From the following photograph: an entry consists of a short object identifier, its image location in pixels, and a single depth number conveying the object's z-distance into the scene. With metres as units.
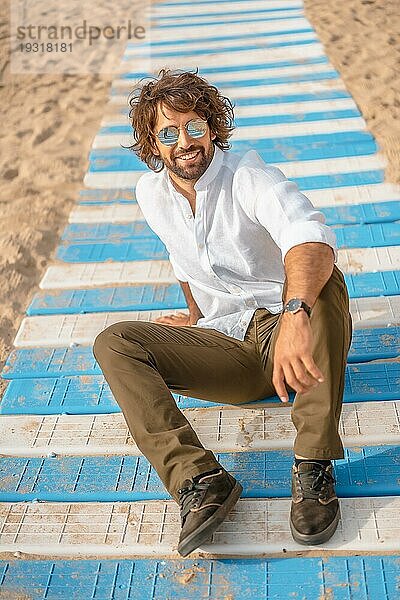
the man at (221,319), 2.11
